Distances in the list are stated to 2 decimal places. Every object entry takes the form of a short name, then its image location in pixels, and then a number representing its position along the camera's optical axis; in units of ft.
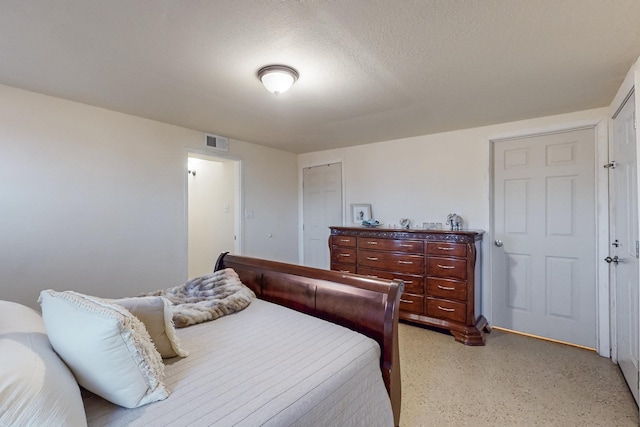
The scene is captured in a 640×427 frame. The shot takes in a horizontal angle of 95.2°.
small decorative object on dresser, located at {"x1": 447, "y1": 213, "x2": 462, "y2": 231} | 11.16
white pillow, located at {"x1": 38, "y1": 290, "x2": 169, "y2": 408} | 3.18
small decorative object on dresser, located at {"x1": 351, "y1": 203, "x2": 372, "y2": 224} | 13.69
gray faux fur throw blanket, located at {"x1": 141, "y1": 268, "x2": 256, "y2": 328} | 5.59
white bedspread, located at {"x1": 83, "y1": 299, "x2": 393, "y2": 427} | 3.12
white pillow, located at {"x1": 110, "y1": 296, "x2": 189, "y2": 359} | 4.13
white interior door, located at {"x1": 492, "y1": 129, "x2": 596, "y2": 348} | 9.34
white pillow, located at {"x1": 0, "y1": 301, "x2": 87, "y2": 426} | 2.35
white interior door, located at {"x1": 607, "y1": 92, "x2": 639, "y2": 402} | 6.62
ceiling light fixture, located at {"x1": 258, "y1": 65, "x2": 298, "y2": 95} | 6.55
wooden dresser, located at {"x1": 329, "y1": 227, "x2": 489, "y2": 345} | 9.63
